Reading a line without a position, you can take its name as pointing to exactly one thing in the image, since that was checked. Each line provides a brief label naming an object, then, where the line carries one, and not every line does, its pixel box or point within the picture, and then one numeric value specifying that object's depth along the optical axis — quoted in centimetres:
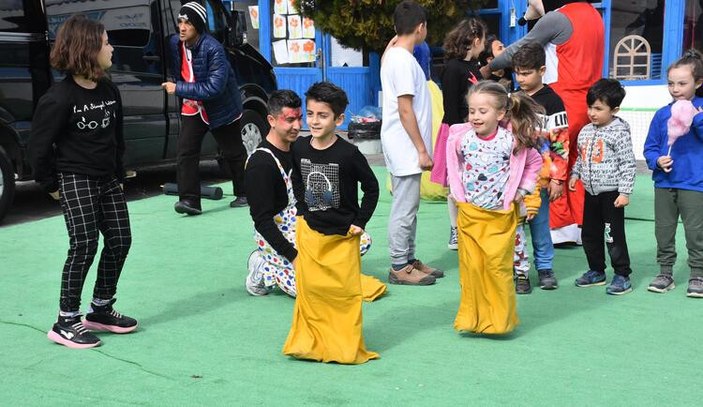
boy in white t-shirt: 575
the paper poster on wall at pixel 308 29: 1420
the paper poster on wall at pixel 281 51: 1459
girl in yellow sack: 480
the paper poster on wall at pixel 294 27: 1433
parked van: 801
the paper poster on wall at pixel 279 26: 1450
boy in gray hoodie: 565
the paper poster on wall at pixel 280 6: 1441
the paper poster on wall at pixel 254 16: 1477
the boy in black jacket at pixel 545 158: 580
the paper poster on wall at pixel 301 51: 1435
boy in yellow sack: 448
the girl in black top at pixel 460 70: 669
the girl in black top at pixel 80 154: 468
